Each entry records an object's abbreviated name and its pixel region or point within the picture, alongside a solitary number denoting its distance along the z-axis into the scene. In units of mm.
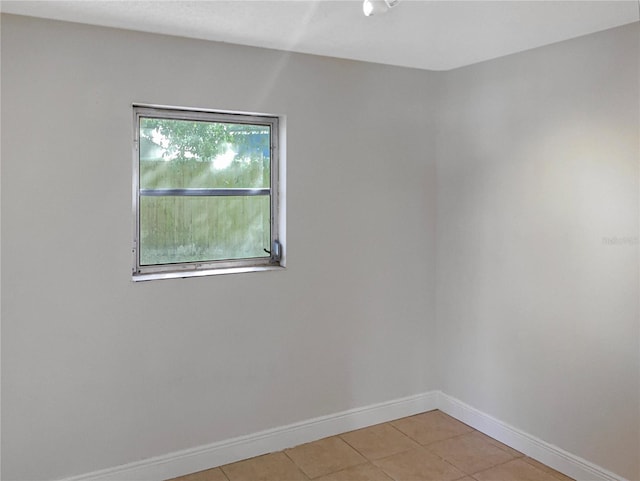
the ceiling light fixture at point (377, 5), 2147
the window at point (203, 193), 2959
